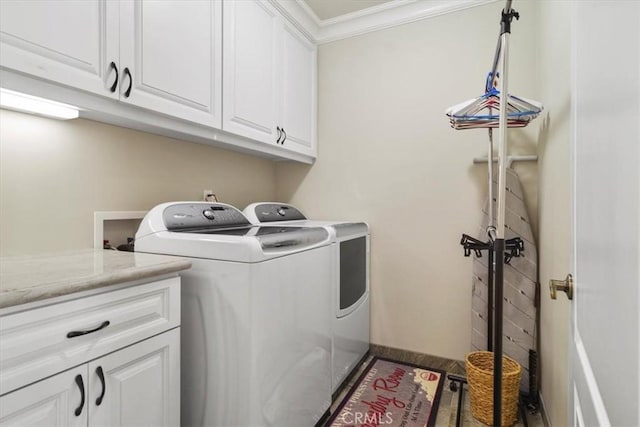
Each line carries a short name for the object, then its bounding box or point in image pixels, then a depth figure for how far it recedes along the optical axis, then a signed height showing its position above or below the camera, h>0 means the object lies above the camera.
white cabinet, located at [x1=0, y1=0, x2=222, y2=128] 0.96 +0.59
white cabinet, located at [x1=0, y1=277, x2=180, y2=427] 0.76 -0.42
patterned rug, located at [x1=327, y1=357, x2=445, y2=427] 1.66 -1.08
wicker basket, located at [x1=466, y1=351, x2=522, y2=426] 1.60 -0.91
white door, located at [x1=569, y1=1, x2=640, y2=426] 0.38 +0.00
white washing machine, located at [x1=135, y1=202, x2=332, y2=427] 1.16 -0.43
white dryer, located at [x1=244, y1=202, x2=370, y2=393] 1.80 -0.44
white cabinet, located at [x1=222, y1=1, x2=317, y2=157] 1.71 +0.84
